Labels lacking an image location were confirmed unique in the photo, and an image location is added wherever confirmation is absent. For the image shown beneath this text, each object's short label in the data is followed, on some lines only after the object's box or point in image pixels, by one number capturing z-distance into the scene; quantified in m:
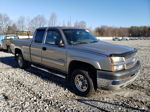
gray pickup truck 2.94
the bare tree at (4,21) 42.48
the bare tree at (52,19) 44.98
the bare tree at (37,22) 47.49
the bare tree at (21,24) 46.83
